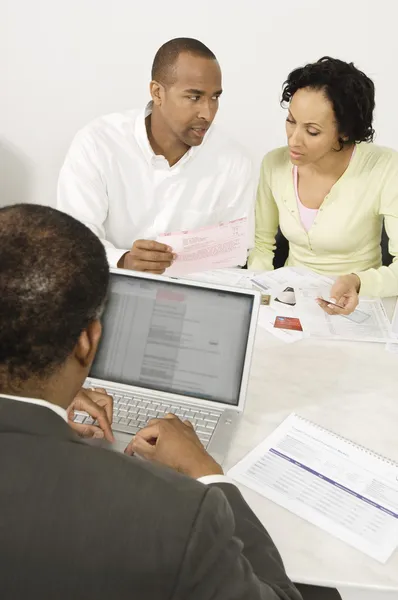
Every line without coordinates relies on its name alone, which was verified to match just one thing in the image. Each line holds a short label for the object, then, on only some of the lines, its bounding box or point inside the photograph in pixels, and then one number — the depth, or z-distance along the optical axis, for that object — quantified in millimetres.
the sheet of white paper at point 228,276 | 1704
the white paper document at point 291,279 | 1719
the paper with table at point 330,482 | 945
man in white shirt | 1938
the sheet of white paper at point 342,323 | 1514
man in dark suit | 575
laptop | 1181
